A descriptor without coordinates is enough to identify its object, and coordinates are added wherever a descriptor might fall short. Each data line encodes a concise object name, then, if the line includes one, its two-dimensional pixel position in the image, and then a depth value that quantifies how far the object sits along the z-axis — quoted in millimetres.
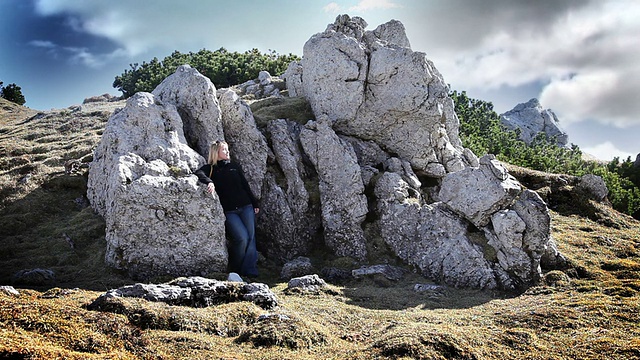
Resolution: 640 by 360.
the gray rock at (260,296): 12312
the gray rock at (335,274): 17672
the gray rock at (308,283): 15383
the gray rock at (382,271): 17875
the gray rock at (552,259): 18781
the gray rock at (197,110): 21078
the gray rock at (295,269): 17672
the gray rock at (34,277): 13336
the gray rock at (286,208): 20297
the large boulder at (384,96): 24641
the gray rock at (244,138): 21219
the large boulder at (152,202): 15617
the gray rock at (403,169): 22953
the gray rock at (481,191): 19141
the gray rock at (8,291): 10648
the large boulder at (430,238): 18016
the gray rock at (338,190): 20500
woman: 17656
